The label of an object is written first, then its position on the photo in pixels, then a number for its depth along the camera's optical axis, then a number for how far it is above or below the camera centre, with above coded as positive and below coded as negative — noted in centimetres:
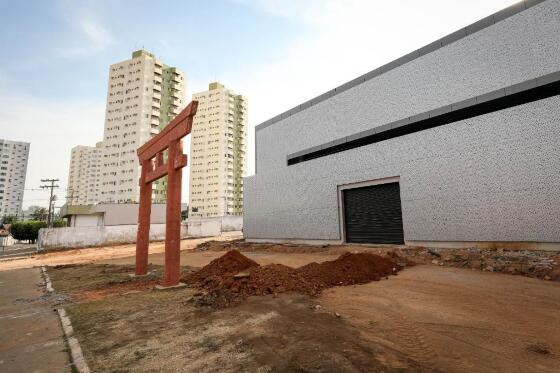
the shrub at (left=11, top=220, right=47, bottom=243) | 4097 -25
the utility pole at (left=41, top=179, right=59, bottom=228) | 4238 +642
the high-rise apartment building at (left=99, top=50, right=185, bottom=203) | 5892 +2399
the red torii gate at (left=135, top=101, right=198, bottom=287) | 752 +144
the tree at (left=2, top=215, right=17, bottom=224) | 5920 +189
